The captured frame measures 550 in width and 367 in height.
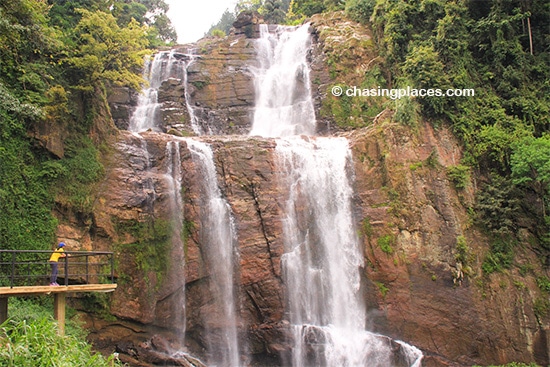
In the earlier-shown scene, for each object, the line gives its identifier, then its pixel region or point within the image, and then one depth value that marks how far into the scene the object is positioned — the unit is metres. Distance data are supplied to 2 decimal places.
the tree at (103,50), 17.41
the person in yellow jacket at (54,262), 11.64
